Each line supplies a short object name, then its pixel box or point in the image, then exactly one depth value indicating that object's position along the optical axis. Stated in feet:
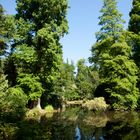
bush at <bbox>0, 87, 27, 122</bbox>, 38.66
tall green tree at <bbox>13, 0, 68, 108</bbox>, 64.63
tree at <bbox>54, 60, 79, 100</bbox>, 81.97
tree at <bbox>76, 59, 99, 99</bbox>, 124.60
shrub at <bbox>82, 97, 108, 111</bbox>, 67.03
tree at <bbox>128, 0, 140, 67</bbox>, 71.46
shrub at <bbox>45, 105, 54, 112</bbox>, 69.99
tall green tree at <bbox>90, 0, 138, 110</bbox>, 65.18
